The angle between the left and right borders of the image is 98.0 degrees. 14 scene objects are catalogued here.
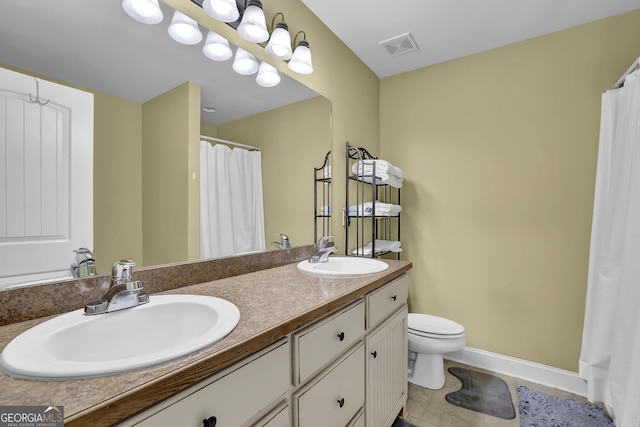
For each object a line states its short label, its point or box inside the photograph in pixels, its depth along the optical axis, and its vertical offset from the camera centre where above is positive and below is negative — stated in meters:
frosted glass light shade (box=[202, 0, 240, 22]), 1.12 +0.82
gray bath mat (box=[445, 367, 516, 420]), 1.64 -1.17
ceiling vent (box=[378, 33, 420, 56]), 1.98 +1.24
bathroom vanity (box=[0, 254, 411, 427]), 0.43 -0.35
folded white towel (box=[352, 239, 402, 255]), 2.08 -0.28
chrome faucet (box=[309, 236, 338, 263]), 1.52 -0.23
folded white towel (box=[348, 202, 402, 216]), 2.02 +0.02
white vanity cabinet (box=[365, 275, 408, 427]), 1.19 -0.68
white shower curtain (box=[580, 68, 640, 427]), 1.31 -0.30
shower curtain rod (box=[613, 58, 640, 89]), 1.40 +0.74
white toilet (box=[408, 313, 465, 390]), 1.75 -0.85
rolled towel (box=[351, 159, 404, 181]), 1.96 +0.32
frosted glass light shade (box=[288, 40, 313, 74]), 1.53 +0.85
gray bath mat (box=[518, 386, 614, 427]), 1.53 -1.16
